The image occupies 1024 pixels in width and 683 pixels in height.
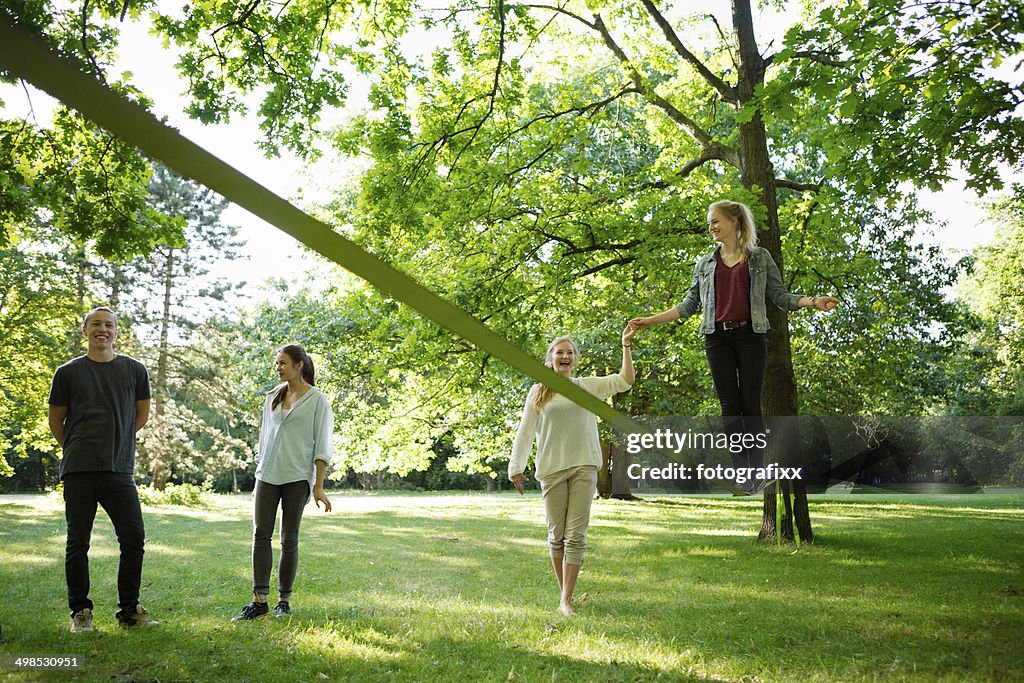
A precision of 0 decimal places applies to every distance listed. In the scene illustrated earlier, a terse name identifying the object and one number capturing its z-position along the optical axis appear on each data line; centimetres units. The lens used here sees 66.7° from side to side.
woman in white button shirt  383
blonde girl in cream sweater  390
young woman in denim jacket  346
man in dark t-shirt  341
